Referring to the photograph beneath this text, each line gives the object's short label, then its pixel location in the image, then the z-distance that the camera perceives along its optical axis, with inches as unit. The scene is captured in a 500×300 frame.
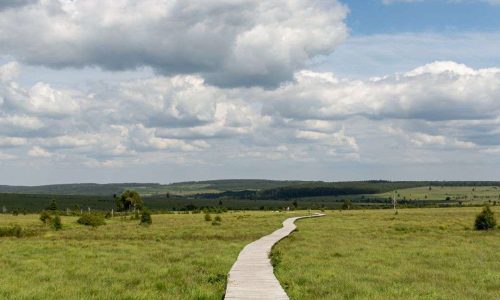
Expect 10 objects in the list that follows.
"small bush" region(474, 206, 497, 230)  1944.9
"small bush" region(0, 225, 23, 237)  1797.5
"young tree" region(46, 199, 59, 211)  4419.8
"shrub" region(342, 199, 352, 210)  5029.5
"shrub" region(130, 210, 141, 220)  3043.6
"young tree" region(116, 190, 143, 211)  4222.4
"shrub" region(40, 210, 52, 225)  2443.4
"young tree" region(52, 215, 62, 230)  2106.8
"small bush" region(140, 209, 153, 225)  2397.9
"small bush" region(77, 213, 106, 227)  2349.0
